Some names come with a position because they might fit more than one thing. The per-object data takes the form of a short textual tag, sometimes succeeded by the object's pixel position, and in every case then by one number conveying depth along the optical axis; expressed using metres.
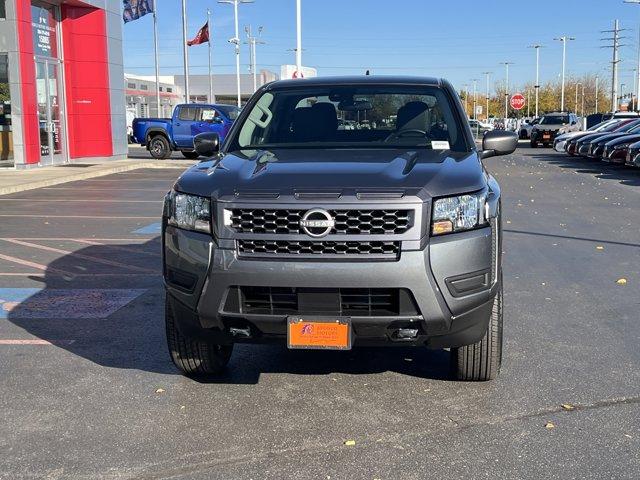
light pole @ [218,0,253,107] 48.09
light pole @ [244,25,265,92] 69.08
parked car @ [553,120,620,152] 29.37
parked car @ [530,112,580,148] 39.00
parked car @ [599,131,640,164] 21.64
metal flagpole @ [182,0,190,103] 33.97
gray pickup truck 3.72
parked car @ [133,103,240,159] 27.23
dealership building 19.77
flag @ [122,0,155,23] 37.88
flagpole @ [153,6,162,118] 49.48
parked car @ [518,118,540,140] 49.47
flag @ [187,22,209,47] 40.53
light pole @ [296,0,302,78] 32.41
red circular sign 51.22
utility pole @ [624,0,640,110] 56.97
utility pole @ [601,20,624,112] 58.13
